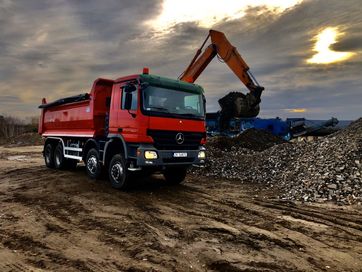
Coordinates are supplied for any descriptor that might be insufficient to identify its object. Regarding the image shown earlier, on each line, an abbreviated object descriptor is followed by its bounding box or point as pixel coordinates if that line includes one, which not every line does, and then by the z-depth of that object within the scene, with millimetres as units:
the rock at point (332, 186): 9070
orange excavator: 19719
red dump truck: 8836
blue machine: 23297
